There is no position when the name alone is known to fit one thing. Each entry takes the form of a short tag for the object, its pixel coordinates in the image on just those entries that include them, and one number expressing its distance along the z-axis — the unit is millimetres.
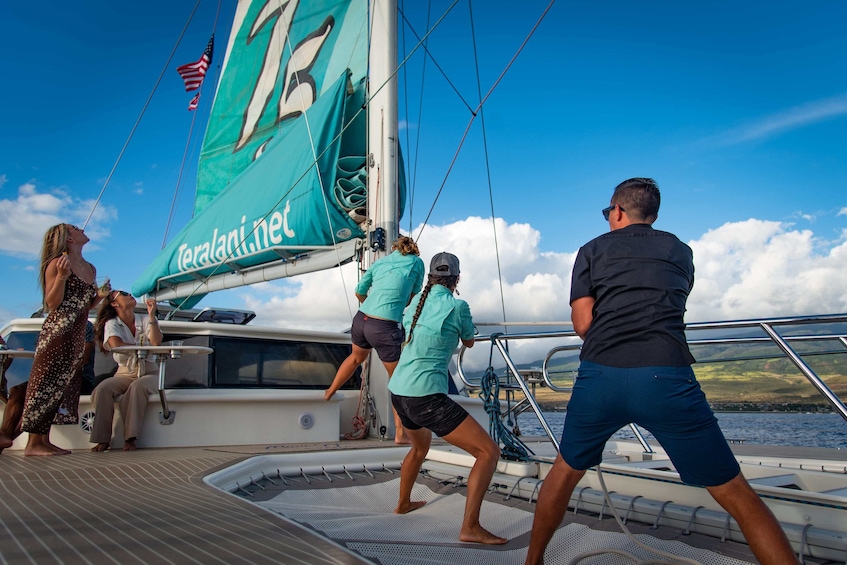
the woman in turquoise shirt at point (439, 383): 2672
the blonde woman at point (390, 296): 4387
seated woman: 4590
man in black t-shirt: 1791
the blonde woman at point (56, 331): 3971
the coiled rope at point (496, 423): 3426
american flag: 11820
